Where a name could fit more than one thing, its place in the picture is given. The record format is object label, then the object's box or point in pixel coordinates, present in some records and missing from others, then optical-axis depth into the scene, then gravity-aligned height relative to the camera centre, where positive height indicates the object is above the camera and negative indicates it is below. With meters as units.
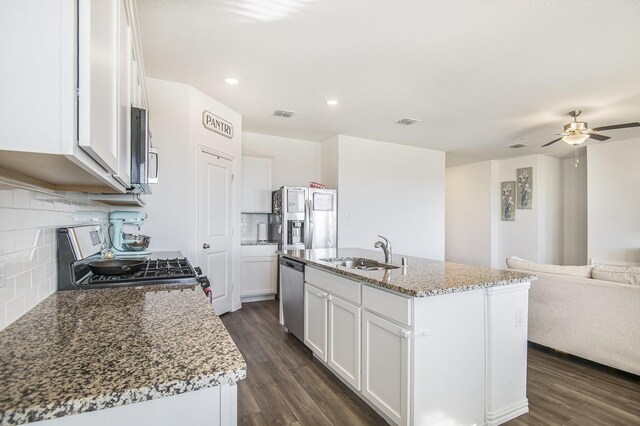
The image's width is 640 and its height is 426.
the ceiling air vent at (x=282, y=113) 4.40 +1.40
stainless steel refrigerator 4.98 -0.05
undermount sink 2.90 -0.45
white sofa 2.54 -0.84
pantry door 3.82 -0.15
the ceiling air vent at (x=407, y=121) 4.72 +1.39
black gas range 1.49 -0.32
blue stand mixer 2.58 -0.20
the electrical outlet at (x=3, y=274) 0.97 -0.19
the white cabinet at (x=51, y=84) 0.62 +0.26
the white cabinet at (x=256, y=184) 5.23 +0.48
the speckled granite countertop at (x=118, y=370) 0.65 -0.37
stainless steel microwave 1.35 +0.28
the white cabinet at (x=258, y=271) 4.89 -0.89
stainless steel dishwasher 3.11 -0.84
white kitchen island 1.76 -0.78
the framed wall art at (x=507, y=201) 7.17 +0.31
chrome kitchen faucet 2.75 -0.30
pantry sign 3.86 +1.13
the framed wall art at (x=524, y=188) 6.84 +0.57
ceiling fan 4.06 +1.03
